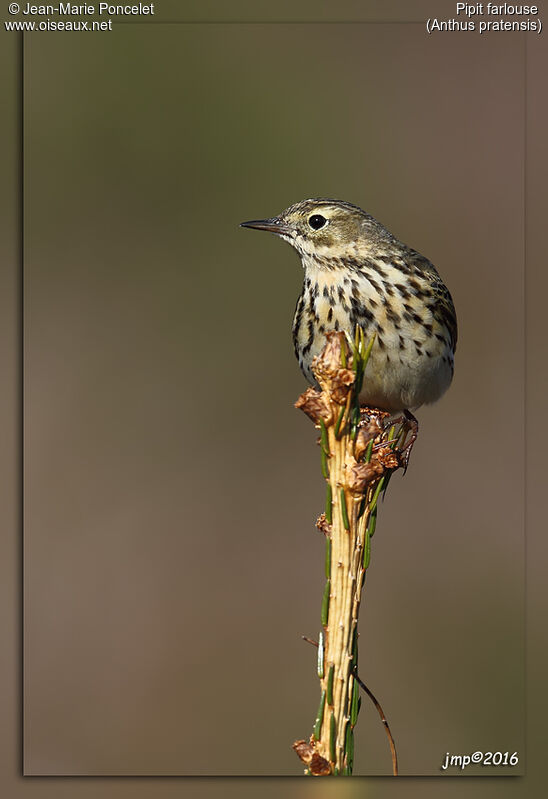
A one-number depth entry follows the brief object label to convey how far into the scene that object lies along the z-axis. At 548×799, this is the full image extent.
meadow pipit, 7.69
